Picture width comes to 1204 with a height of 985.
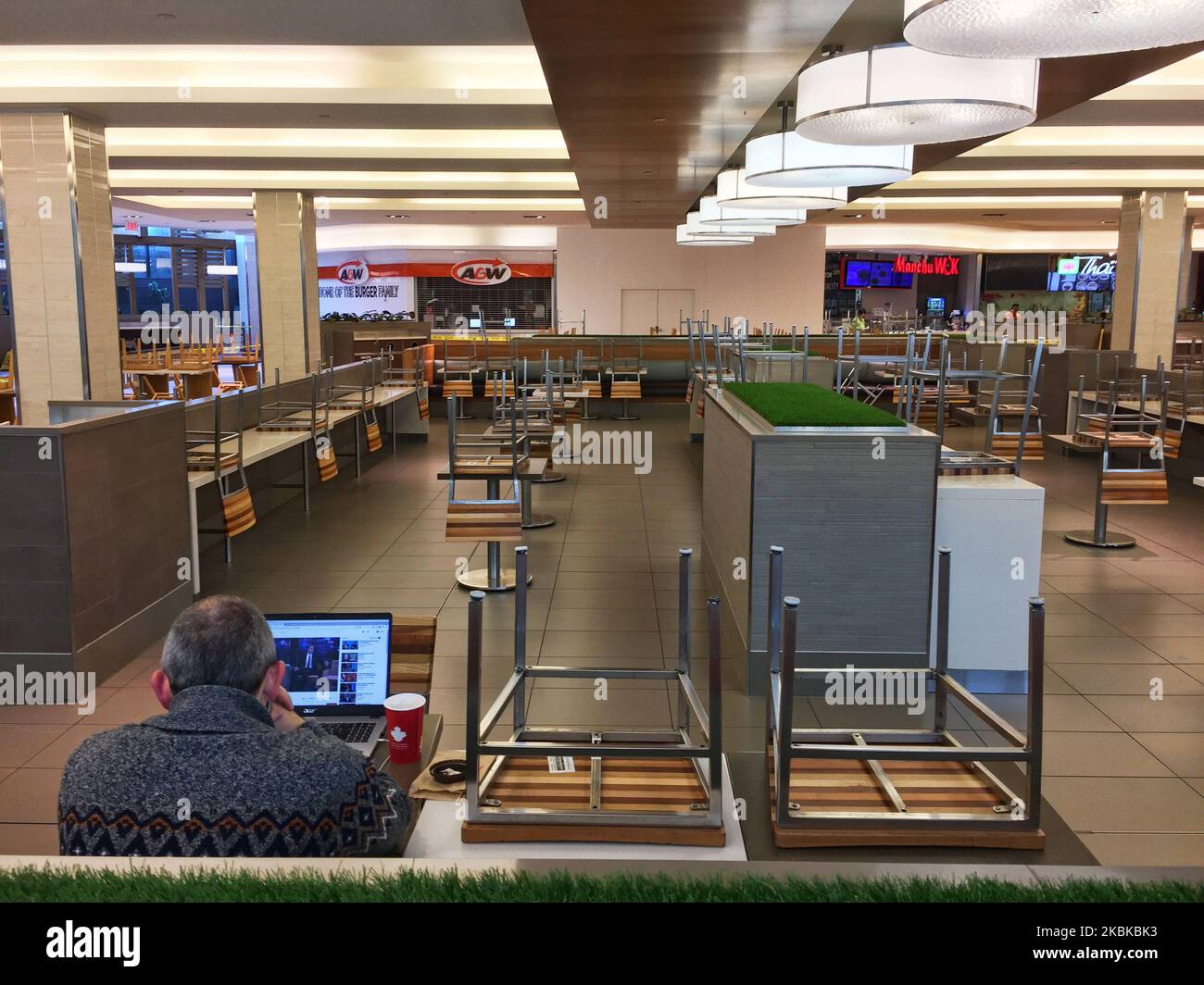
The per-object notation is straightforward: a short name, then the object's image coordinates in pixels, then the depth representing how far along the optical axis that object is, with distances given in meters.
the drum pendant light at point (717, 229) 9.70
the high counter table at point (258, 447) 5.73
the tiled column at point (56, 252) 7.94
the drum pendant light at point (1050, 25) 2.04
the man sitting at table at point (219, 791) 1.62
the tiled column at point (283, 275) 12.91
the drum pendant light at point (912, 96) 3.22
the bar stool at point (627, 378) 14.05
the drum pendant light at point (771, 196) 6.32
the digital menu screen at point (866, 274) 25.85
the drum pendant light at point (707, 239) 11.17
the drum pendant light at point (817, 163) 4.79
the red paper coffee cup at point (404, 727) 2.24
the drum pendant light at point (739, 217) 8.05
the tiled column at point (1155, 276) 12.48
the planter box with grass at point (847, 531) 4.17
